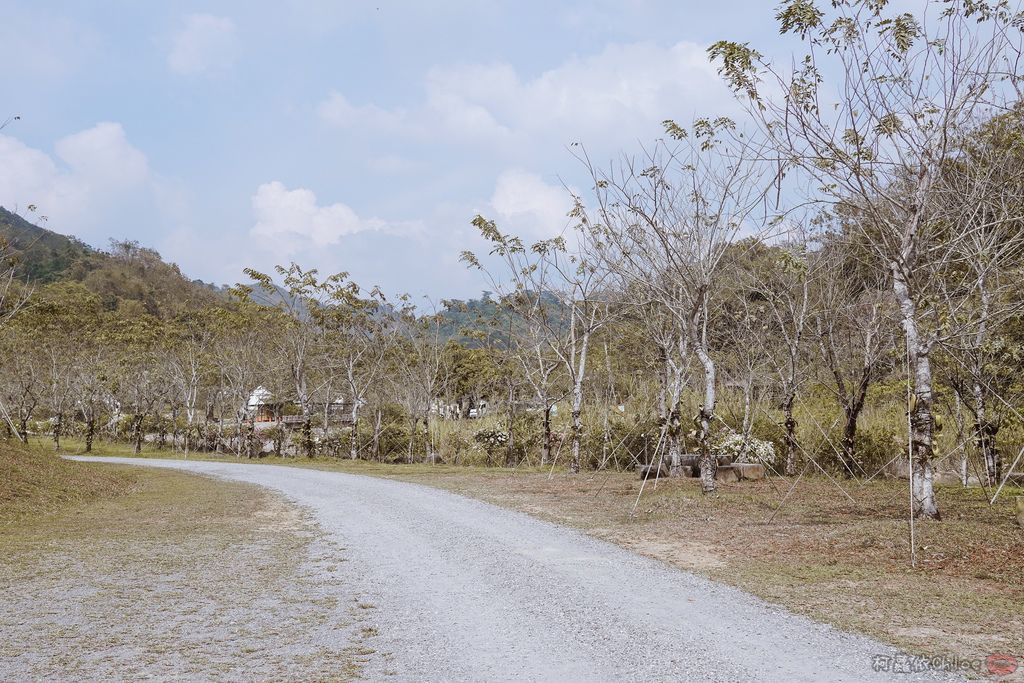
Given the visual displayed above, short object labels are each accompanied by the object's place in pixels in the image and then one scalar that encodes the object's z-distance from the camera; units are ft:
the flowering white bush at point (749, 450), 68.42
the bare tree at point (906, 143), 36.55
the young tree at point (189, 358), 132.05
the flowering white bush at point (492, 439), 103.86
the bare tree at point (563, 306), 76.18
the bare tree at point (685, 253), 53.11
